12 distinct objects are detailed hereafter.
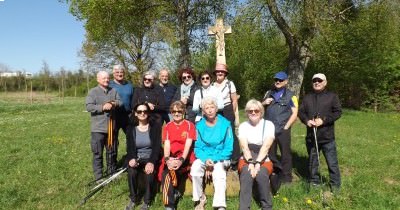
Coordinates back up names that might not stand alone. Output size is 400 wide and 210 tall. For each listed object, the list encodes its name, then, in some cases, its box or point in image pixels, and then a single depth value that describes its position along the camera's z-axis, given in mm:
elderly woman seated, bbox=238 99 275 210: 5570
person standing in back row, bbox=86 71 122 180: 6910
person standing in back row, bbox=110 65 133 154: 7297
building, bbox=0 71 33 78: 56594
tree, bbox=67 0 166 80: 17378
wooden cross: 8727
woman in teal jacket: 5840
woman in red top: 5988
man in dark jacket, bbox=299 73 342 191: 6312
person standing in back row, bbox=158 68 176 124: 7625
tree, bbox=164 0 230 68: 17359
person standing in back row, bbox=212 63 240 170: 6695
